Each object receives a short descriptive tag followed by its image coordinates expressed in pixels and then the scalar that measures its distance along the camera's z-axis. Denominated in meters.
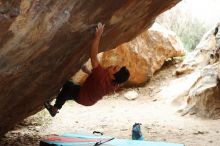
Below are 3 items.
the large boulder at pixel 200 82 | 9.83
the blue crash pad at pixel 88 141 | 6.04
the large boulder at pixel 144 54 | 13.30
